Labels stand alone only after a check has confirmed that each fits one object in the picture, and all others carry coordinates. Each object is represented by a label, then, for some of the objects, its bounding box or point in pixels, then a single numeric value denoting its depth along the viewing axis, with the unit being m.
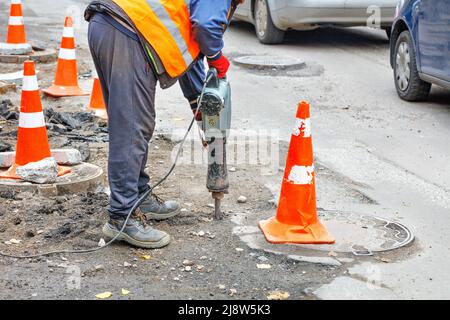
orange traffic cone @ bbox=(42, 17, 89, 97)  13.06
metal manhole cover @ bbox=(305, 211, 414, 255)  7.07
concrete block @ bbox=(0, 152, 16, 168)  8.78
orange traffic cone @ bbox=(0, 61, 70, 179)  8.48
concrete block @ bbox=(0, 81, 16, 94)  12.89
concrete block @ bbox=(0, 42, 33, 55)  15.22
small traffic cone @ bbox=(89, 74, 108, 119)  11.95
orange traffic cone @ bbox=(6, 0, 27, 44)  15.19
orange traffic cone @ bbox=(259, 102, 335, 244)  7.23
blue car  11.50
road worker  6.58
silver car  16.52
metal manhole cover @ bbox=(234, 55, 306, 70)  15.31
